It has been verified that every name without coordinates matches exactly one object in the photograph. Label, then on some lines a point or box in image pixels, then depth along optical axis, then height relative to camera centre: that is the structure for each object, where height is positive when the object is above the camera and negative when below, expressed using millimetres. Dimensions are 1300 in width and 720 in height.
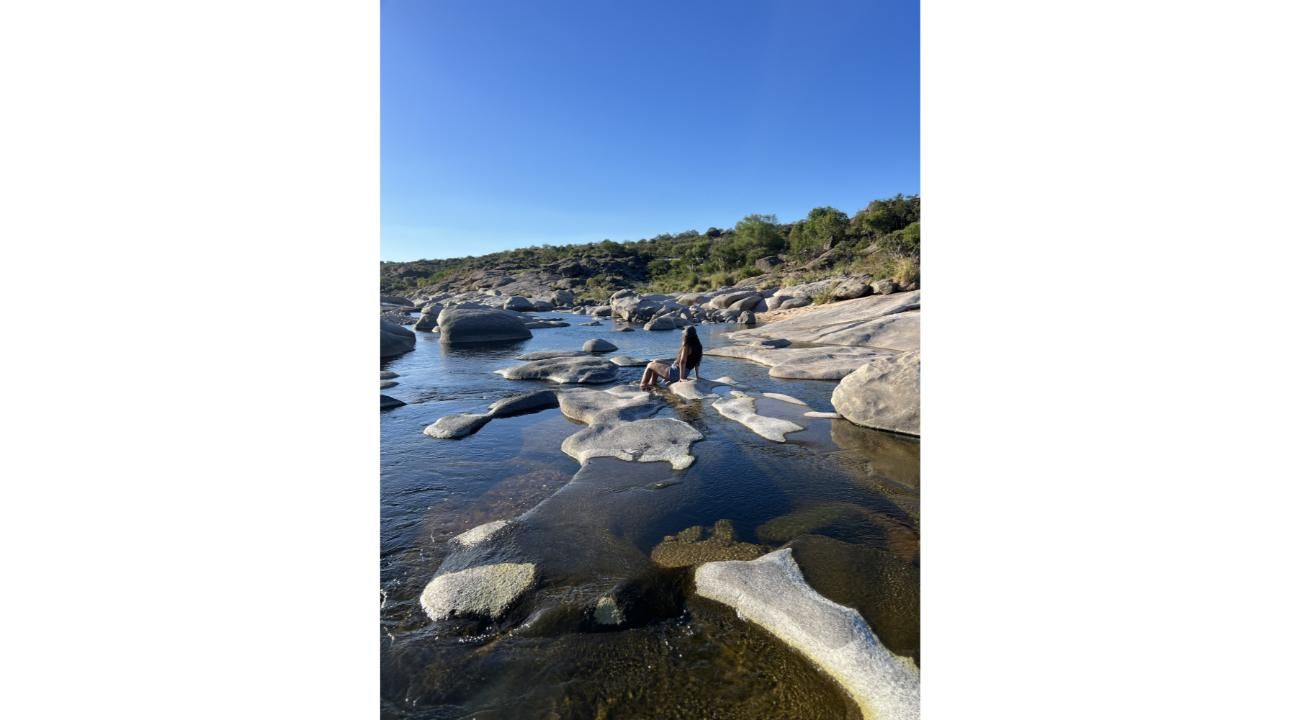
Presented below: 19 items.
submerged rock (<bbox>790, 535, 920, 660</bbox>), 1622 -925
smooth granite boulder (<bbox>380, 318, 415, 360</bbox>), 9148 +440
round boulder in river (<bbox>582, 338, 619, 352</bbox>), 8855 +271
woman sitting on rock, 5766 -56
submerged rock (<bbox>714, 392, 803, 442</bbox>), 3865 -551
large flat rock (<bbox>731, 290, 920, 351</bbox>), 7816 +664
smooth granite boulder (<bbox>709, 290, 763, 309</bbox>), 17734 +2297
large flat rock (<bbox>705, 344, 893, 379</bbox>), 6172 -32
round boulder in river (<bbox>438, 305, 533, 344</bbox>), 10734 +830
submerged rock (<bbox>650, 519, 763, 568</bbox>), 2135 -913
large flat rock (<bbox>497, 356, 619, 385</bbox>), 6250 -153
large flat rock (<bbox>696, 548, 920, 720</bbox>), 1371 -954
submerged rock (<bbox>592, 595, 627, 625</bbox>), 1745 -975
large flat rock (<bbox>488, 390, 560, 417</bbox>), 4676 -458
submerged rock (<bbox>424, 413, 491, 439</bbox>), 4043 -596
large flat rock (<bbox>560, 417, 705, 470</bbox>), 3354 -639
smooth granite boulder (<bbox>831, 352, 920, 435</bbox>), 3910 -333
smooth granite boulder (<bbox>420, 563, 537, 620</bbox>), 1790 -936
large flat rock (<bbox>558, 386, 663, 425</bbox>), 4355 -452
